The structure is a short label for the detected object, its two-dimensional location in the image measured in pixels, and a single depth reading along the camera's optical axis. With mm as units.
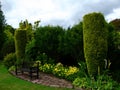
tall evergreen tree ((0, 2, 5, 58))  11405
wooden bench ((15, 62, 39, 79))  6265
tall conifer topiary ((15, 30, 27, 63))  8157
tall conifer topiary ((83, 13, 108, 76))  5362
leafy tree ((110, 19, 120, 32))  8949
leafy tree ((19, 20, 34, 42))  9715
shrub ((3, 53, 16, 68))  8209
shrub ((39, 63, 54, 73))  6945
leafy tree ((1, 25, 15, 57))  10328
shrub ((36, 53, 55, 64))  7727
